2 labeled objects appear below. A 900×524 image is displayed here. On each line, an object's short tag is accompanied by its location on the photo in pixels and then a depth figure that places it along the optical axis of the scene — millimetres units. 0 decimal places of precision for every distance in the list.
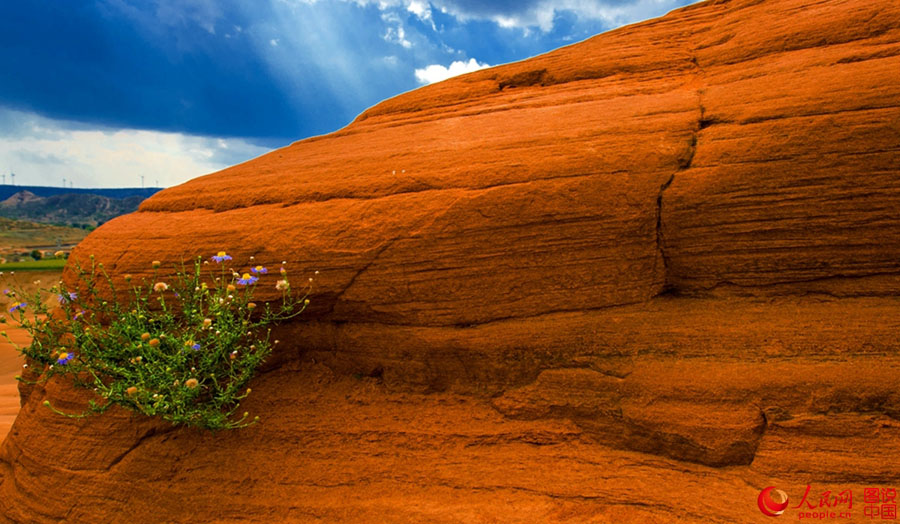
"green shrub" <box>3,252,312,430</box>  3998
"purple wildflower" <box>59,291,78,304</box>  4402
